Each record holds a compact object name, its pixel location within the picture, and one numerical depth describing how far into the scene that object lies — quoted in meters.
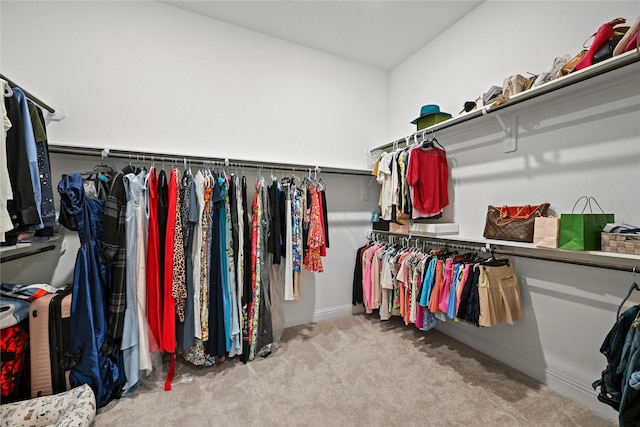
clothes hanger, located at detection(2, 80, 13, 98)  1.23
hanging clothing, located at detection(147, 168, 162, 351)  1.77
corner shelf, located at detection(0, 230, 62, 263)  1.31
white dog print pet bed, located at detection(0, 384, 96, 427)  1.27
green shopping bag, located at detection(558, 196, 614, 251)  1.32
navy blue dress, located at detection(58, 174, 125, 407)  1.53
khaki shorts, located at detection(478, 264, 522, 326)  1.71
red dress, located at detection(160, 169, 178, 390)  1.75
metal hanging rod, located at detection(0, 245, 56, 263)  1.54
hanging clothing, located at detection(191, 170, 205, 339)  1.83
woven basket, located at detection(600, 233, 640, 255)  1.19
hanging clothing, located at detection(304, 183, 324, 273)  2.26
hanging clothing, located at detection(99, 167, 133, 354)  1.64
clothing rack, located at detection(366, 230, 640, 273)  1.38
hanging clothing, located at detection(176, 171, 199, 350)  1.82
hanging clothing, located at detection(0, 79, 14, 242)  1.04
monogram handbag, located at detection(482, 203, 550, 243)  1.66
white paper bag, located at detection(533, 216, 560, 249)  1.44
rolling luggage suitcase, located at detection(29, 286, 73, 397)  1.47
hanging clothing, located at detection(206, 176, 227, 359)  1.90
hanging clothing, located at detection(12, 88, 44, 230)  1.28
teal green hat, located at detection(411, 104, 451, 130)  2.26
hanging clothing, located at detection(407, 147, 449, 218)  2.16
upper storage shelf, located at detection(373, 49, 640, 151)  1.21
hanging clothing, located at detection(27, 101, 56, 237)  1.39
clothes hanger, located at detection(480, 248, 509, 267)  1.80
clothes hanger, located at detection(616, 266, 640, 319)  1.24
